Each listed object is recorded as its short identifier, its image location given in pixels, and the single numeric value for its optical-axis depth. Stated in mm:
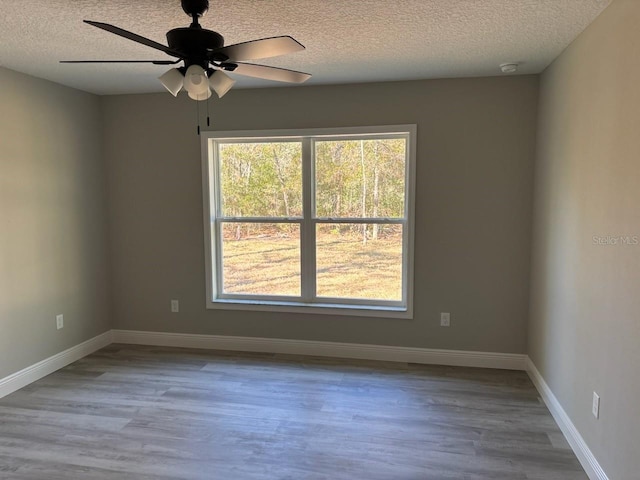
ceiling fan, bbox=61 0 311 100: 1790
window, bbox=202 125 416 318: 3760
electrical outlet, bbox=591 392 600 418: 2195
